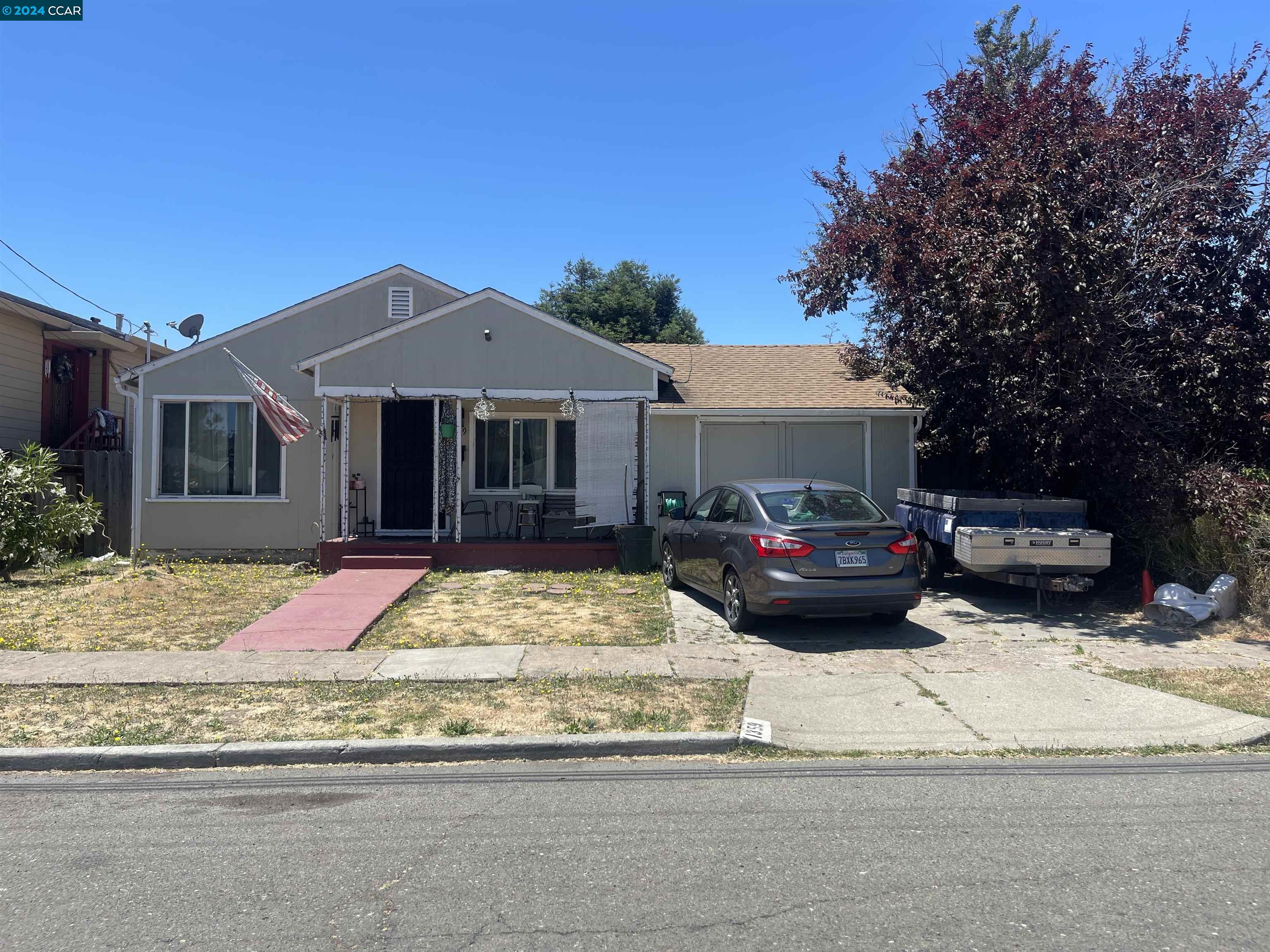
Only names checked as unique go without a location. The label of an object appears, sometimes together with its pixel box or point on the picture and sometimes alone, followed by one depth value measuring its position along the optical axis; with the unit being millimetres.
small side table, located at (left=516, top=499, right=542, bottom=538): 14438
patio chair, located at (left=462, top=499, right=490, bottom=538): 14992
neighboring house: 16906
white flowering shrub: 12406
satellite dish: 15430
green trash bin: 13062
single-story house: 13594
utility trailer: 9516
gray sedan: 8344
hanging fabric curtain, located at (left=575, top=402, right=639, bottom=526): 13703
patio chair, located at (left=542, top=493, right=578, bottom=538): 14883
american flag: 12852
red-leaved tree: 9453
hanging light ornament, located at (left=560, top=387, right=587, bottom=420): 13383
